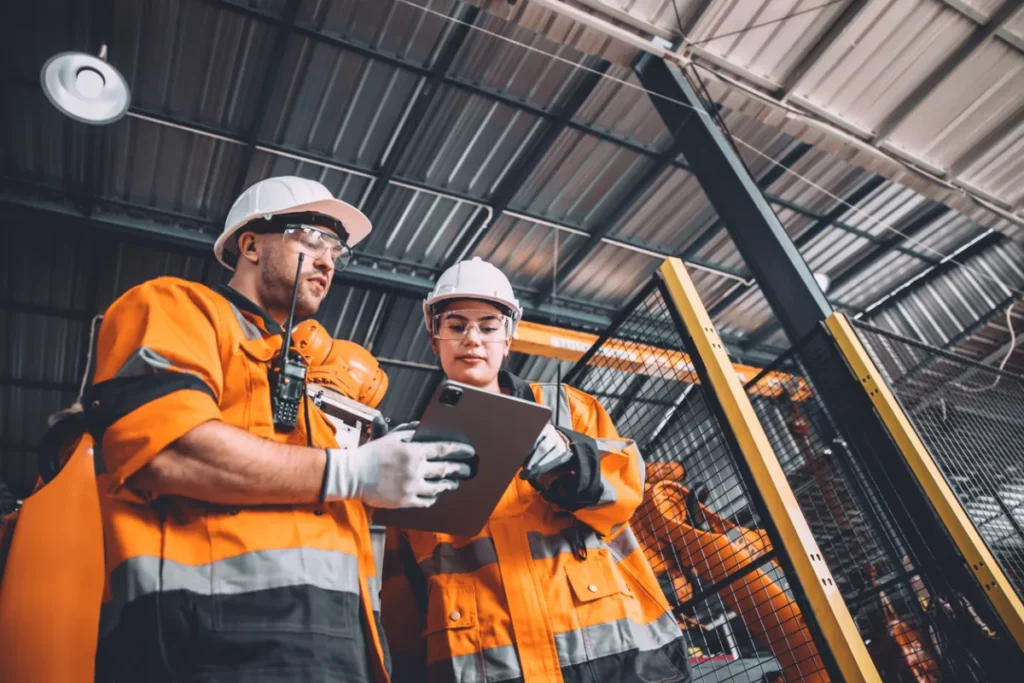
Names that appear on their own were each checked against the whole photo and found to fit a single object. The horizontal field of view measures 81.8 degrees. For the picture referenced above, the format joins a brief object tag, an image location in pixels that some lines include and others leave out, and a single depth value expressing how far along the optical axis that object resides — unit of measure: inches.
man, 46.3
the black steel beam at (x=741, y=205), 151.1
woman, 69.8
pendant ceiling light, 165.3
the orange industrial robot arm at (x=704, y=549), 119.1
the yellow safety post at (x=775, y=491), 74.7
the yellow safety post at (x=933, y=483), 94.4
